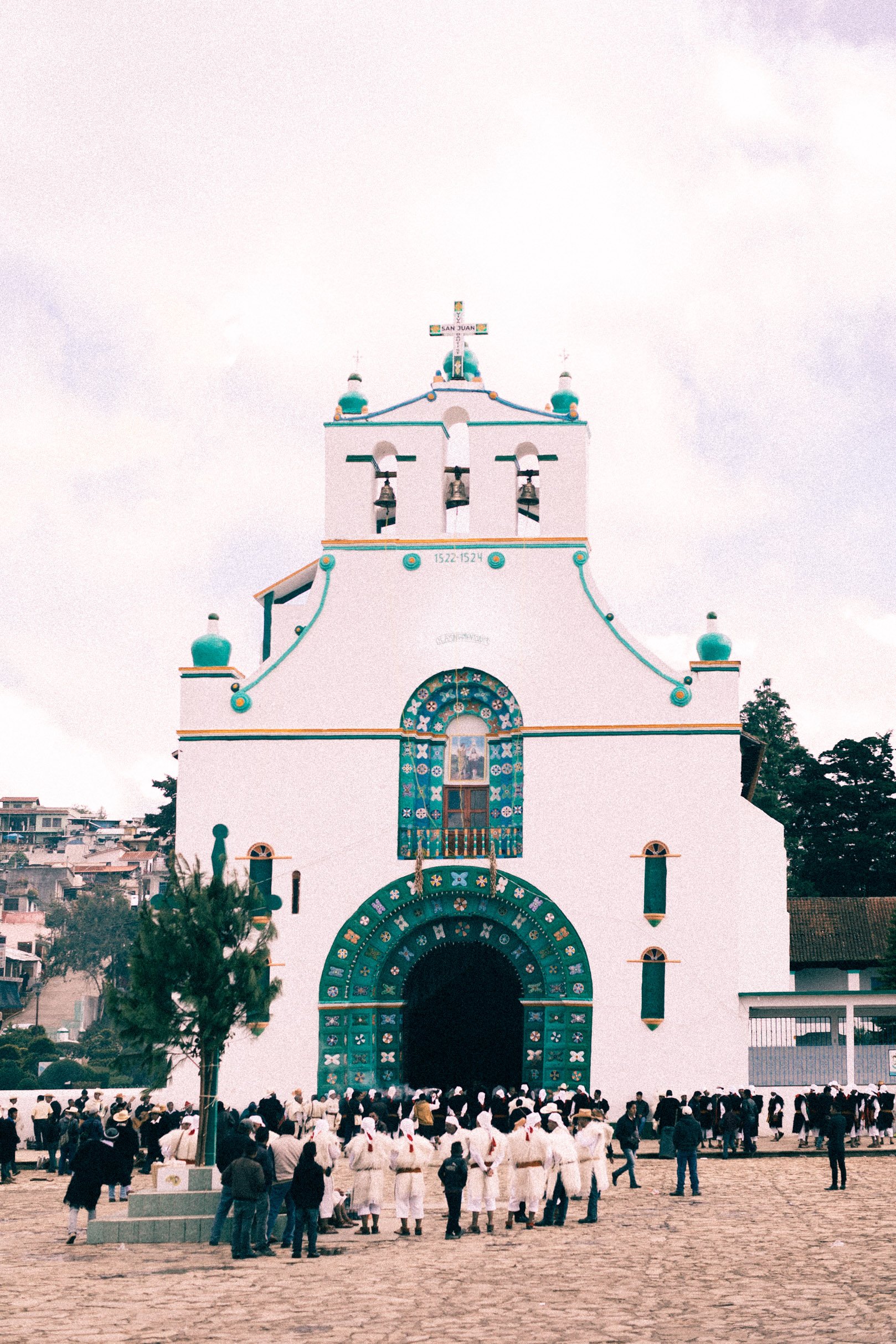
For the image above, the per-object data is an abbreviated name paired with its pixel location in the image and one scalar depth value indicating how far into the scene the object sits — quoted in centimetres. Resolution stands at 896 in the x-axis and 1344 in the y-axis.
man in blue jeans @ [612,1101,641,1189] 2666
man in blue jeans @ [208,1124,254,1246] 1962
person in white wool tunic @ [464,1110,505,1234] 2222
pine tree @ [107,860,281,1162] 2409
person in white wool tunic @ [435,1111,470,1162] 2175
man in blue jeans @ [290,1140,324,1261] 1908
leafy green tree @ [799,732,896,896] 6556
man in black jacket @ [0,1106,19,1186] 2980
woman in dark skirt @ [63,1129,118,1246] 2045
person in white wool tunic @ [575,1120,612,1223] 2248
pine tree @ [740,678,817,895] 6794
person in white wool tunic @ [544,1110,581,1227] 2234
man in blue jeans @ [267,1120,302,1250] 1991
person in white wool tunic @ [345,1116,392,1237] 2194
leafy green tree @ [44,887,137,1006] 9800
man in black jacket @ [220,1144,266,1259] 1877
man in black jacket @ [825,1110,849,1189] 2483
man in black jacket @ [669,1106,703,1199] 2466
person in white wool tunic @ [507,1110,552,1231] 2228
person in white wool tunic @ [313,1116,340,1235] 2086
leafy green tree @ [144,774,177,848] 6825
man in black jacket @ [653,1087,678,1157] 3075
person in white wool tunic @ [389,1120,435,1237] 2161
